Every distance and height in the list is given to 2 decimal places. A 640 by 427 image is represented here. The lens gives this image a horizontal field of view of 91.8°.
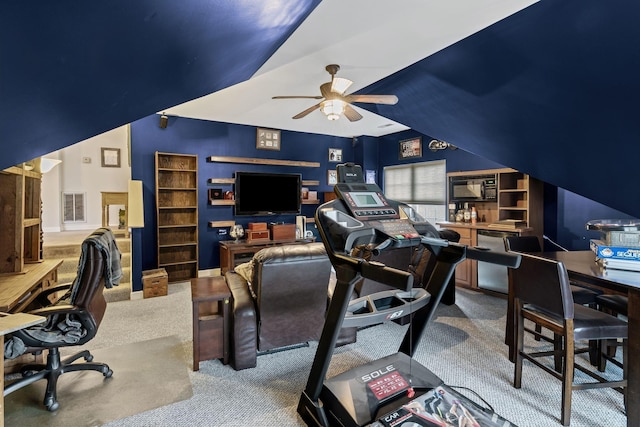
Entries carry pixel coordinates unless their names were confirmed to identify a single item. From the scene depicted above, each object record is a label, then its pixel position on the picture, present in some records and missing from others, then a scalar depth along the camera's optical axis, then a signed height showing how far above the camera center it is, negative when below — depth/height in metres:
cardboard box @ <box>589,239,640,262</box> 2.06 -0.31
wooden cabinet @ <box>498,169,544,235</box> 4.19 +0.12
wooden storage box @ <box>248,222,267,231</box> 5.46 -0.34
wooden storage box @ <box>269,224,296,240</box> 5.57 -0.44
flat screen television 5.62 +0.26
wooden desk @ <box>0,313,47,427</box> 1.37 -0.53
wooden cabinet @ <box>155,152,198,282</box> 5.00 -0.13
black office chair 2.01 -0.79
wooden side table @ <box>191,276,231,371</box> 2.43 -0.92
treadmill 1.50 -0.55
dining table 1.74 -0.51
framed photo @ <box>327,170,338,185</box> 6.69 +0.65
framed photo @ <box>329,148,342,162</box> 6.71 +1.14
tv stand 5.02 -0.73
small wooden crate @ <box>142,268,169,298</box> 4.32 -1.08
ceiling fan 3.27 +1.21
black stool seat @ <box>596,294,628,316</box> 2.28 -0.74
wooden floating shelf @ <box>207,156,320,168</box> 5.42 +0.86
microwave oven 4.71 +0.30
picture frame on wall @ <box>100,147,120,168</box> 7.27 +1.18
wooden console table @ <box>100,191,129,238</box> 5.91 +0.14
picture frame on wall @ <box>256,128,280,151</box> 5.82 +1.30
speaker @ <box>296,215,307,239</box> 5.86 -0.38
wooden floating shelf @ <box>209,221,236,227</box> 5.41 -0.29
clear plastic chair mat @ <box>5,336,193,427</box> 1.95 -1.31
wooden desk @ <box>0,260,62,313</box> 2.01 -0.58
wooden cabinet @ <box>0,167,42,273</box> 2.51 -0.10
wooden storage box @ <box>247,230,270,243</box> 5.39 -0.49
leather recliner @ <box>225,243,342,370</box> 2.37 -0.75
